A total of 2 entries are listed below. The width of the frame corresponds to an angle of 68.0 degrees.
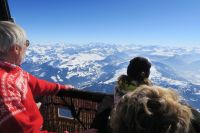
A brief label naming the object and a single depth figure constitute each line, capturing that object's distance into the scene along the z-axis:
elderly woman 1.05
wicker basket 1.68
